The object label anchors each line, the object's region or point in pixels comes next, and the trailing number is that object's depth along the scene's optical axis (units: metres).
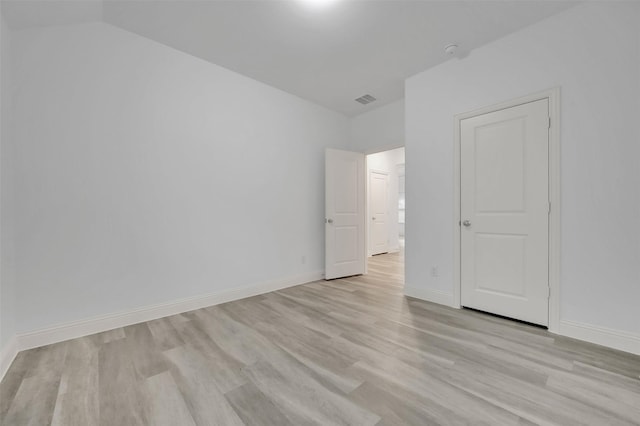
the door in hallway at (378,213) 6.64
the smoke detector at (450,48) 2.70
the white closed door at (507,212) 2.41
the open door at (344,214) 4.17
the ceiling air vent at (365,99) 3.95
